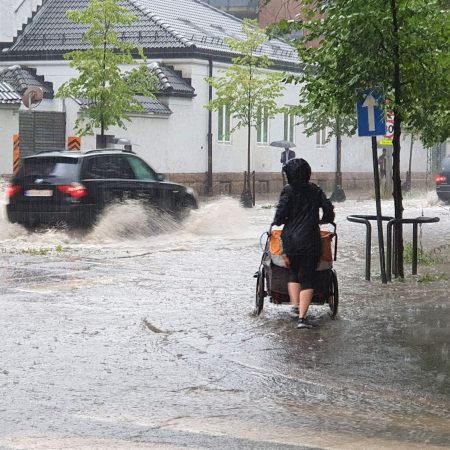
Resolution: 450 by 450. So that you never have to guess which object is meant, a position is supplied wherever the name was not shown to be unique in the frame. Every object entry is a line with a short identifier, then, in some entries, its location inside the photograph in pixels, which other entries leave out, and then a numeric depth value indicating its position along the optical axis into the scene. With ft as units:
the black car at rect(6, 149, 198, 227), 69.72
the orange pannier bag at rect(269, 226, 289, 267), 39.21
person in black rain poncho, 38.45
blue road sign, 50.39
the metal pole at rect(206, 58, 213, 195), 145.69
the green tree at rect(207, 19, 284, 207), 134.21
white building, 139.03
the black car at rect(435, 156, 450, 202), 118.93
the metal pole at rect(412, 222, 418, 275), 53.16
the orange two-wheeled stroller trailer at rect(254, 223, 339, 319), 39.37
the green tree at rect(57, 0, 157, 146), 111.45
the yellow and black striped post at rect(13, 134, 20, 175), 119.55
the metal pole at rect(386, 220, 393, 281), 50.31
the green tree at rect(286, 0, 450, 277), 48.67
